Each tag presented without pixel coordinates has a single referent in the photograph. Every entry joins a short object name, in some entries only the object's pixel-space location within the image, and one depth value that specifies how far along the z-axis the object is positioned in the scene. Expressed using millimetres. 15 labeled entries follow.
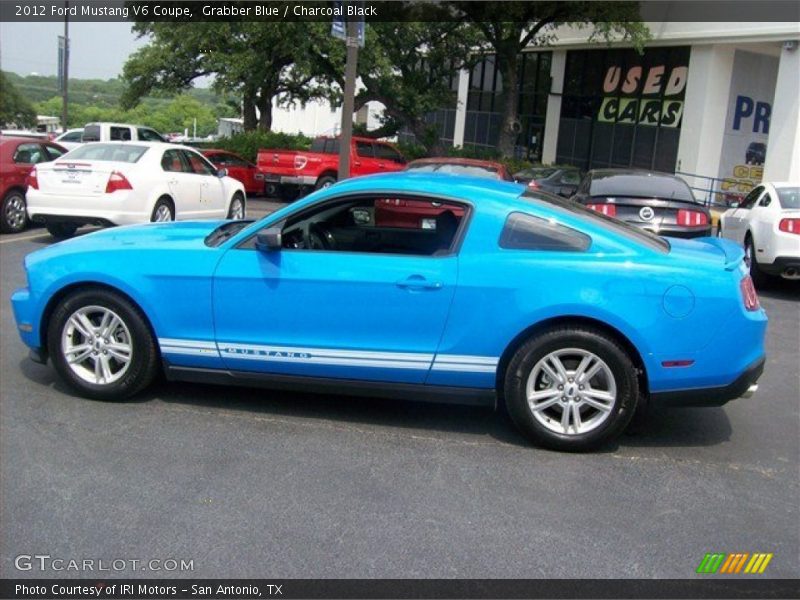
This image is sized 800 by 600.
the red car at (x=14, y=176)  12266
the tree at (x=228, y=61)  23516
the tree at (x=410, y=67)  24422
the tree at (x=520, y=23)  23094
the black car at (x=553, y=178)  18408
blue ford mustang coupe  4484
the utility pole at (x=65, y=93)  28344
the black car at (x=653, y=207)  9336
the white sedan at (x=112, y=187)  10930
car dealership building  22172
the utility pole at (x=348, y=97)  14087
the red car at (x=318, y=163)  20656
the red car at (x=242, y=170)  20953
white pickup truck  21688
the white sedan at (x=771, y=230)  9672
